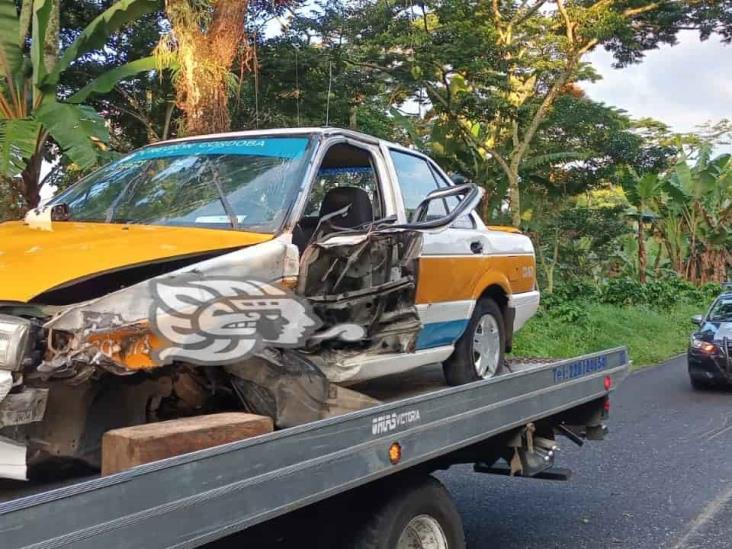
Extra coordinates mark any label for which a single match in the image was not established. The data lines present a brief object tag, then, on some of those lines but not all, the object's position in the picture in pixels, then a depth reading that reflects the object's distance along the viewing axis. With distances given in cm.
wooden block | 248
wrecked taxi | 276
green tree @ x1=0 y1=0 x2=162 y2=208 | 757
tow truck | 212
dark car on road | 1146
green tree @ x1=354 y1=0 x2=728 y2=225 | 1465
